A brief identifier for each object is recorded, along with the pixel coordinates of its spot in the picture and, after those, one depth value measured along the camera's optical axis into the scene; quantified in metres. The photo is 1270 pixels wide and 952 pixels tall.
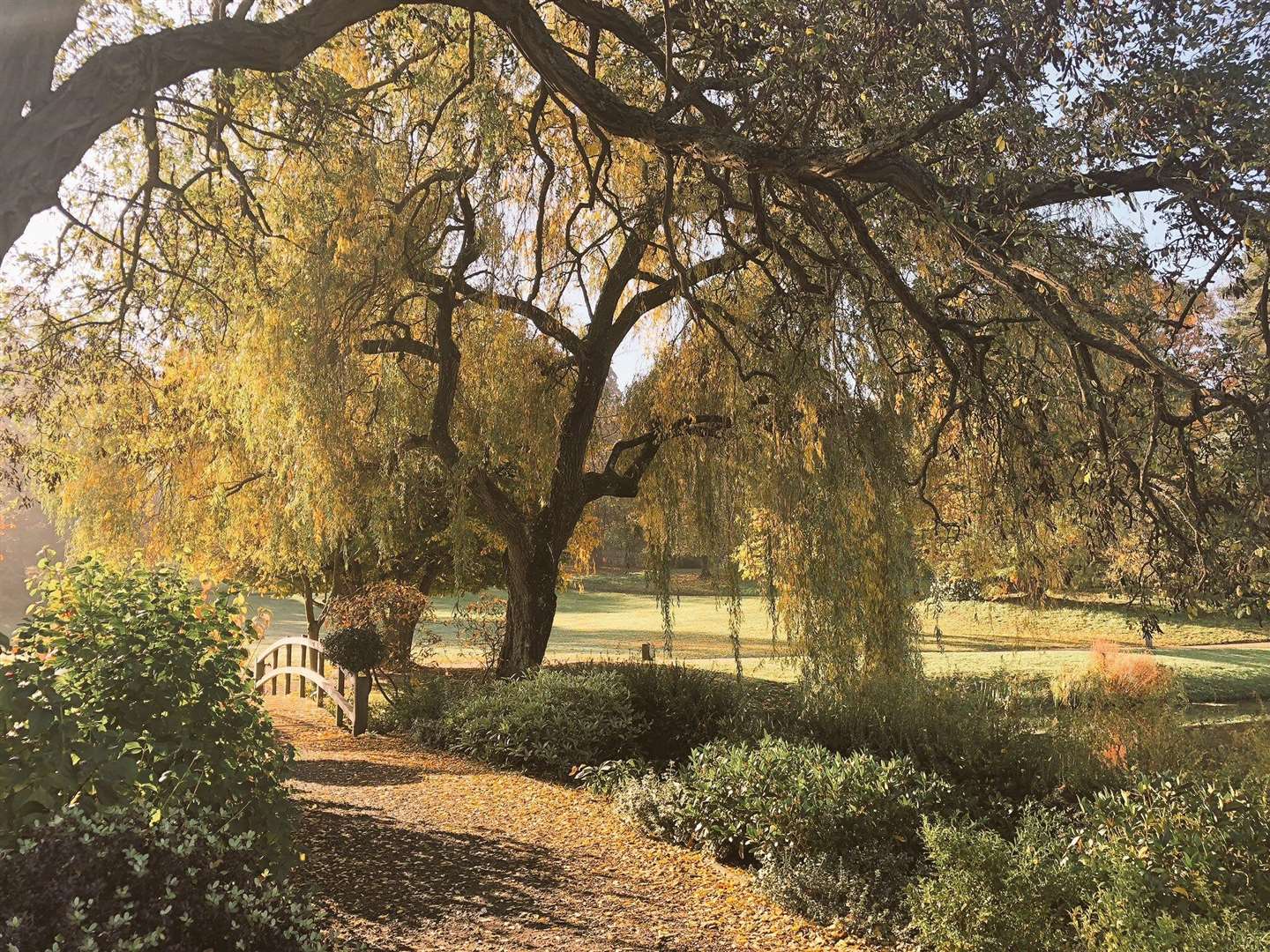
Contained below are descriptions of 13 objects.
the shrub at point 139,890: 2.24
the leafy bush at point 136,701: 2.60
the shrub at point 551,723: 8.15
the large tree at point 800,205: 4.25
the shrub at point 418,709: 10.03
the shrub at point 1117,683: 8.96
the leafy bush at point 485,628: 12.12
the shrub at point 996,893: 4.09
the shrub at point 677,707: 8.28
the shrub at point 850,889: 4.84
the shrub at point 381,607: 11.86
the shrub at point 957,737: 5.94
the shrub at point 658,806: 6.27
